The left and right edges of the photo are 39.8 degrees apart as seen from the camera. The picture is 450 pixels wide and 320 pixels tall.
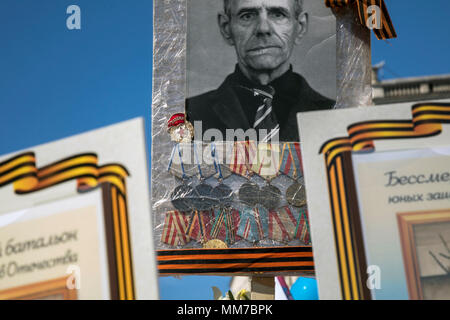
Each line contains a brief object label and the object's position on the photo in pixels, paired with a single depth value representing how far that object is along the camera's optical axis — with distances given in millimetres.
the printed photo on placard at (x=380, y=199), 2908
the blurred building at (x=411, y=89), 21469
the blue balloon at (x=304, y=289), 9727
